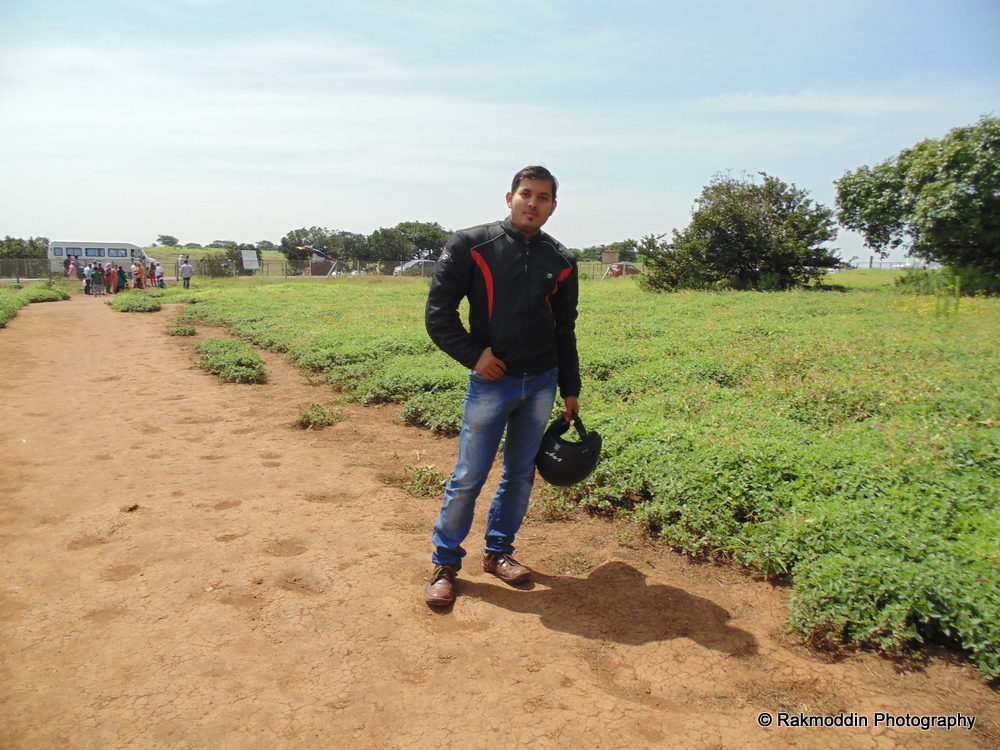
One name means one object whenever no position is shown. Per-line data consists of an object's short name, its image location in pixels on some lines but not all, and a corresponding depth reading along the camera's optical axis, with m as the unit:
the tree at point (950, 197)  17.05
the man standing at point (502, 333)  3.19
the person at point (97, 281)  26.98
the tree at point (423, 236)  64.19
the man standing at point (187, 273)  29.23
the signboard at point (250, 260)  42.47
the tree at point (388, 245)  59.67
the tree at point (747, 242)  21.36
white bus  40.66
